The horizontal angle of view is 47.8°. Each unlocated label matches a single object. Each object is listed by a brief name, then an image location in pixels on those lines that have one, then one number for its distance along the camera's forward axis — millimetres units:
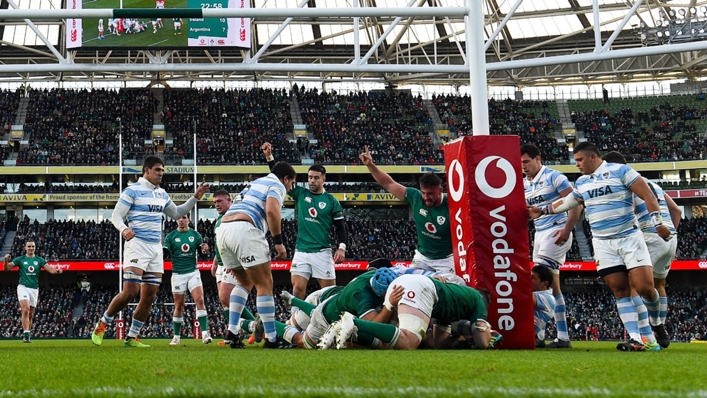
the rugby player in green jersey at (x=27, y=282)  16109
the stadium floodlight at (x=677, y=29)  34375
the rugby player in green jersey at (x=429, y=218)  9188
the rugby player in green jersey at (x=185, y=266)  13102
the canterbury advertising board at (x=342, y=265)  37188
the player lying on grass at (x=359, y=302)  7375
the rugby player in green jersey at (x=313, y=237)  11266
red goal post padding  8148
